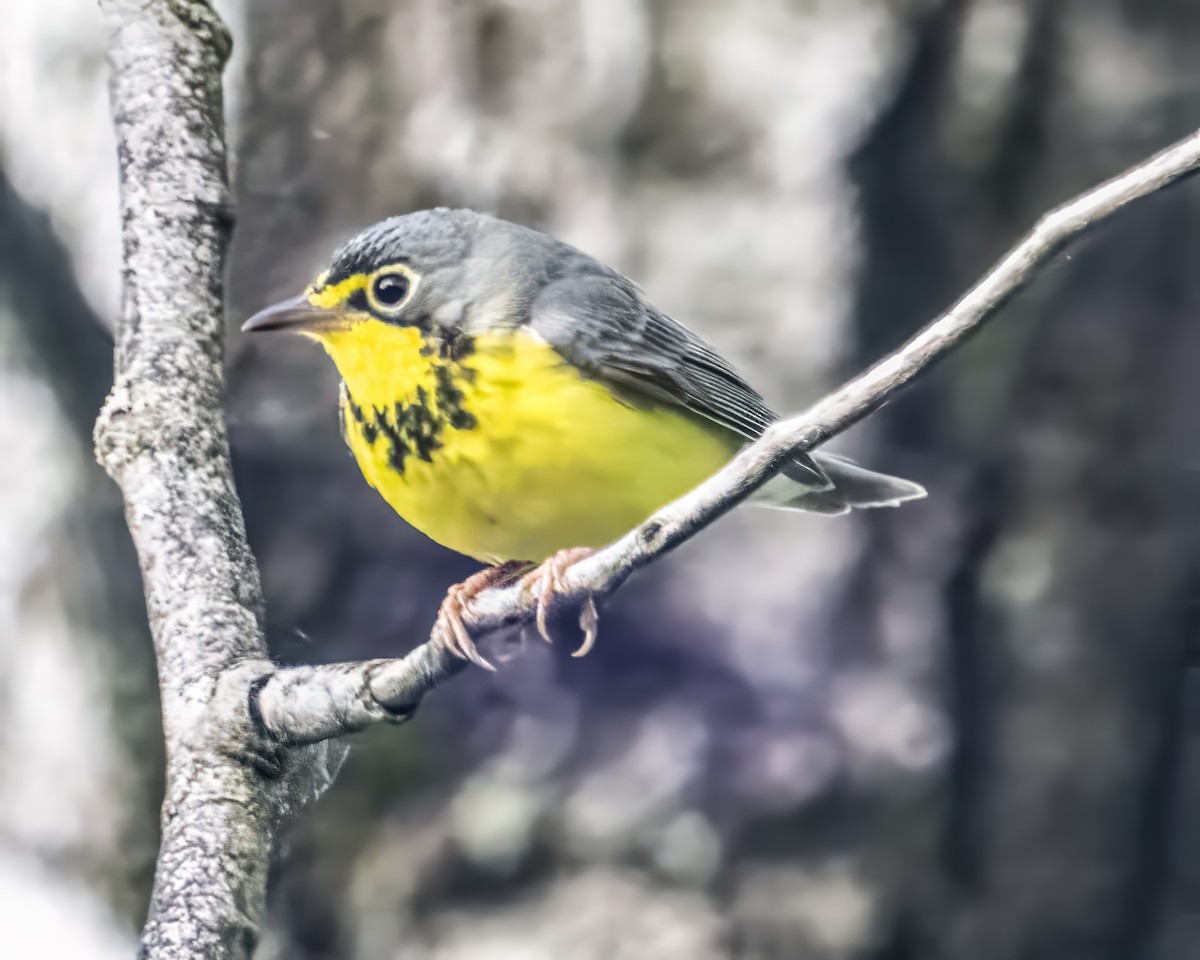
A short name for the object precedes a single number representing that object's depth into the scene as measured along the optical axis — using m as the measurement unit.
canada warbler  3.30
